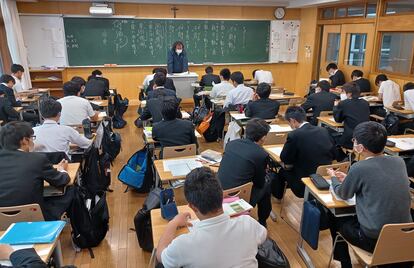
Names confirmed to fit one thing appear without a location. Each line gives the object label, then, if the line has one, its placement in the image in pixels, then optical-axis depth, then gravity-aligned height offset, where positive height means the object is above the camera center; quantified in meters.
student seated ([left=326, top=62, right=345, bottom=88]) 7.85 -0.74
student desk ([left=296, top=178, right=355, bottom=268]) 2.35 -1.13
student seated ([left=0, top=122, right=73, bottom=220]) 2.28 -0.85
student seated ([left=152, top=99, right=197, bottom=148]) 3.50 -0.88
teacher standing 7.96 -0.31
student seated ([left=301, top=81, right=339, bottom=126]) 5.38 -0.92
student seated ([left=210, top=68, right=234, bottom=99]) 6.25 -0.83
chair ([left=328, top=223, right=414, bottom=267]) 1.95 -1.23
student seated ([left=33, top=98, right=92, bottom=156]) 3.13 -0.81
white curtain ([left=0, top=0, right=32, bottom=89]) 7.32 +0.27
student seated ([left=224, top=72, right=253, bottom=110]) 5.52 -0.85
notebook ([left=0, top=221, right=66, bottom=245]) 1.84 -1.07
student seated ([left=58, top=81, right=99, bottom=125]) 4.29 -0.82
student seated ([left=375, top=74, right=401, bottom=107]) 5.95 -0.87
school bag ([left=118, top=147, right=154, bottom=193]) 3.93 -1.47
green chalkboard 8.47 +0.18
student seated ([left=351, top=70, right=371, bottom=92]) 7.08 -0.77
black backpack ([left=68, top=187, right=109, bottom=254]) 2.88 -1.57
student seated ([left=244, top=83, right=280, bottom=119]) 4.70 -0.86
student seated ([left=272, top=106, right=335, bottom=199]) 3.12 -0.99
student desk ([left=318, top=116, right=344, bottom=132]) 4.61 -1.11
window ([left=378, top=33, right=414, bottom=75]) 6.48 -0.15
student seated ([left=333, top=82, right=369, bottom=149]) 4.41 -0.90
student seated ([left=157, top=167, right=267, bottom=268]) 1.43 -0.85
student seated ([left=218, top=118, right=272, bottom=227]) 2.66 -0.93
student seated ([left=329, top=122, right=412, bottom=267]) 2.04 -0.90
